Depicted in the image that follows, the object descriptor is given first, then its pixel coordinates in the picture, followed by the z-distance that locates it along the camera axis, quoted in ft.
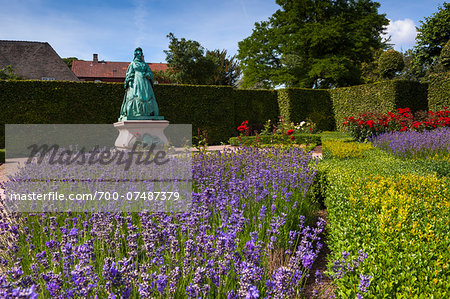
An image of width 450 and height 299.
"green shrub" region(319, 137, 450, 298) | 5.23
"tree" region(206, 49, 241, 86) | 112.88
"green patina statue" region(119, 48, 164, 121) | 29.81
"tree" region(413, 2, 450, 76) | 63.72
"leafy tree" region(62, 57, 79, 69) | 181.08
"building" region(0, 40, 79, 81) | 92.58
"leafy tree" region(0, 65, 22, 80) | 65.31
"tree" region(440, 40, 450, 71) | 56.85
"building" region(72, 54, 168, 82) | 146.10
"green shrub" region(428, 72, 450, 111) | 48.15
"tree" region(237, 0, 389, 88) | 76.64
